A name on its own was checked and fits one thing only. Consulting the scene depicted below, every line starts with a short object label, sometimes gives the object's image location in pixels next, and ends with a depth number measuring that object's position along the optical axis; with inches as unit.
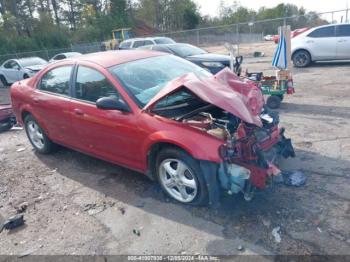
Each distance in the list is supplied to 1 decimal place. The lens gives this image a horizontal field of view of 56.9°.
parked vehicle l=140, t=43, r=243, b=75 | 394.9
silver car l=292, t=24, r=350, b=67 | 486.0
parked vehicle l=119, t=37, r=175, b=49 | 720.3
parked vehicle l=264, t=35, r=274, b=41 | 1310.2
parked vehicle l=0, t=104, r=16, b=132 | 300.6
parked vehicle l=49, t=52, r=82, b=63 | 751.1
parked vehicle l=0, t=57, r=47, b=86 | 607.6
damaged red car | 129.0
